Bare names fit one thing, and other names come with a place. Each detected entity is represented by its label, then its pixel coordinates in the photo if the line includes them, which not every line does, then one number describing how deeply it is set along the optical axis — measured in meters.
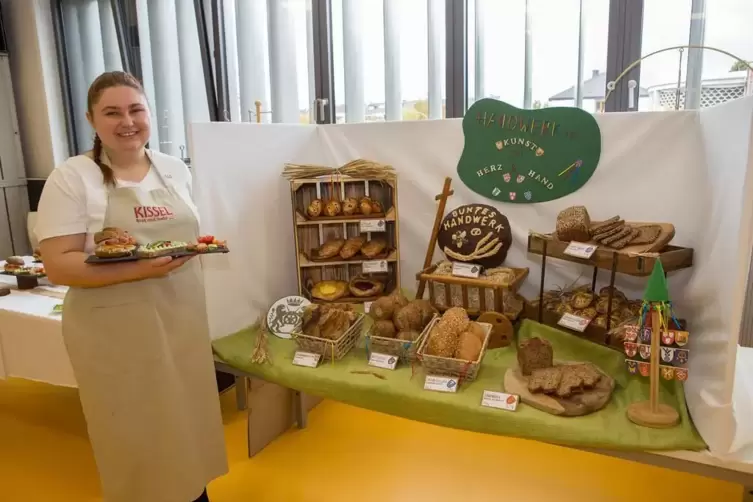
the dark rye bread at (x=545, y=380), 1.53
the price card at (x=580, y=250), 1.68
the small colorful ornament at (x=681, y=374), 1.37
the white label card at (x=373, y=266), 2.20
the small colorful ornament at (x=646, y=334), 1.42
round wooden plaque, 1.96
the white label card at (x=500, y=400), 1.50
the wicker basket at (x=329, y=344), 1.84
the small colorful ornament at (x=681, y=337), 1.35
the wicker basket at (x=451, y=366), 1.62
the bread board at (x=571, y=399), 1.46
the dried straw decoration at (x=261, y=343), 1.92
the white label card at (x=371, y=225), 2.17
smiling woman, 1.47
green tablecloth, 1.37
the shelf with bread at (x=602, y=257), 1.61
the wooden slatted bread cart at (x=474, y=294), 1.89
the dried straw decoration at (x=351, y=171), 2.21
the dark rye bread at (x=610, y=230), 1.72
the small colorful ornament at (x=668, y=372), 1.38
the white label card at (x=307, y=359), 1.84
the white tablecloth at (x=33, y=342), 2.09
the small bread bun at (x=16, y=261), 2.60
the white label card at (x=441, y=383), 1.60
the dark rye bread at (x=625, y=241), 1.68
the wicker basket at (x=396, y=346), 1.78
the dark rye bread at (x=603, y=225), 1.75
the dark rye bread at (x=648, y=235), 1.66
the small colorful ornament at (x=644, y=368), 1.42
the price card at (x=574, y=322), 1.72
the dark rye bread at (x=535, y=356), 1.64
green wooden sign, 1.96
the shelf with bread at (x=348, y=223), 2.18
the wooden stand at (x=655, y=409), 1.37
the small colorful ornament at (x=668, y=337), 1.37
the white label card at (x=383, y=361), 1.78
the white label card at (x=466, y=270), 1.93
